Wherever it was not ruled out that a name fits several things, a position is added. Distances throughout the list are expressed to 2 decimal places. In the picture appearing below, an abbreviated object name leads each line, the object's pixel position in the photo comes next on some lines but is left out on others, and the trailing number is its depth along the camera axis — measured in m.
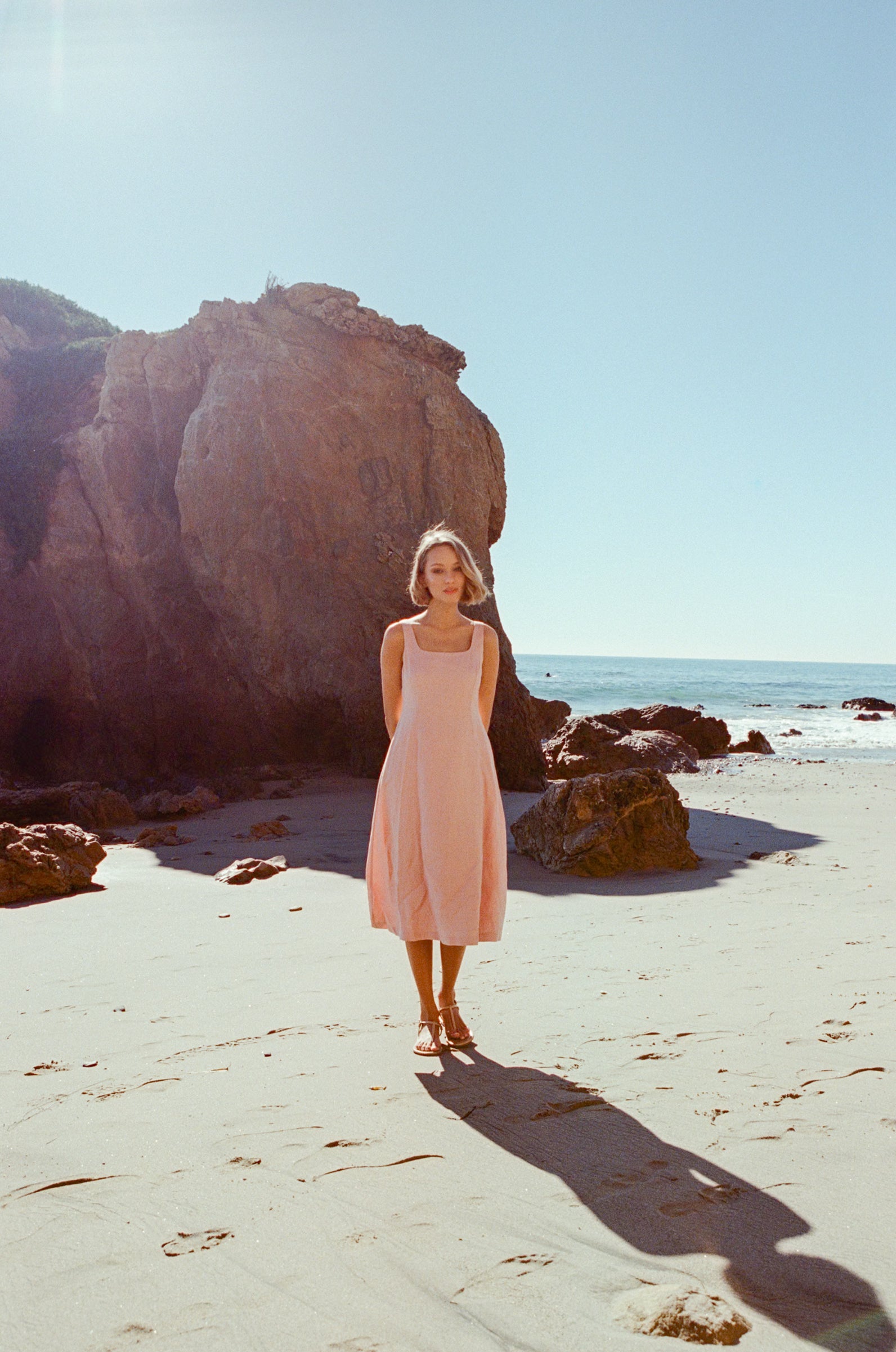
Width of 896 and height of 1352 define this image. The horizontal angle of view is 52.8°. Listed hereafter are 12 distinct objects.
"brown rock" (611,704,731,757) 17.75
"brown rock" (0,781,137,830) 8.27
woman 3.15
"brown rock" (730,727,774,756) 18.42
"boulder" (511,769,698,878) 6.11
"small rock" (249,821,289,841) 7.45
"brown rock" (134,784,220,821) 9.07
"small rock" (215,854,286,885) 5.79
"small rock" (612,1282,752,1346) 1.56
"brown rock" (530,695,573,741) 17.91
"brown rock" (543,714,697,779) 11.77
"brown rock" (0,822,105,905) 5.30
